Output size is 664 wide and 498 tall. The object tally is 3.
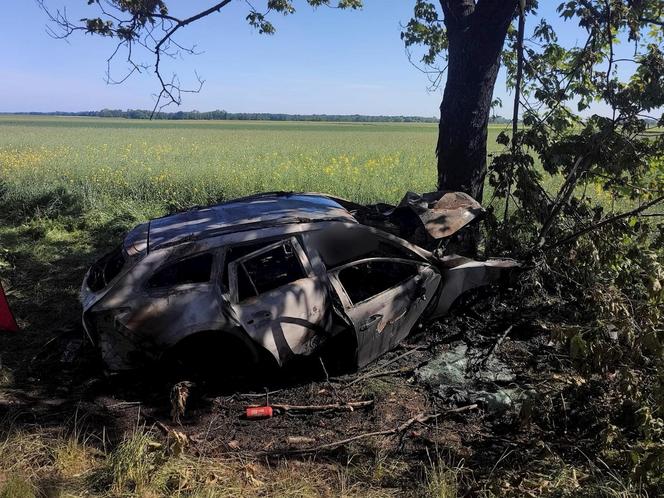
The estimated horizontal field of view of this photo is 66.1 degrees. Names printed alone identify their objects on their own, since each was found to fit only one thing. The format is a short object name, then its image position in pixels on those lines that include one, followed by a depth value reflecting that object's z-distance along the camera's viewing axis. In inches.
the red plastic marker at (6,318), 212.2
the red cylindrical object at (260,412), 169.2
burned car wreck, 160.7
